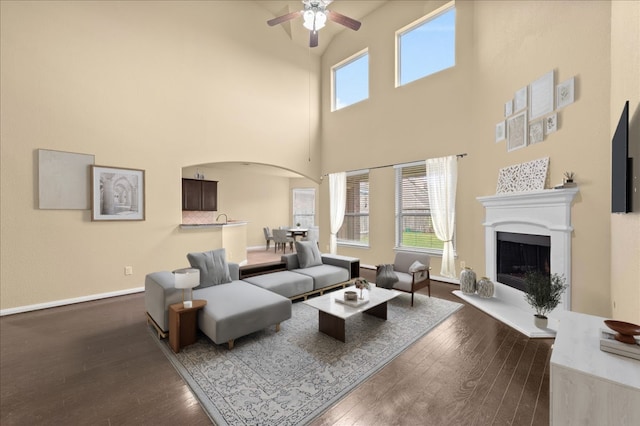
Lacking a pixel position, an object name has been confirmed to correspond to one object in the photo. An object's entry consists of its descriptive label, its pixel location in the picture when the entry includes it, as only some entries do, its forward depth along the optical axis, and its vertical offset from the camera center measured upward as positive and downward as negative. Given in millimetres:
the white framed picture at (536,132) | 3512 +1040
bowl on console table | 1506 -688
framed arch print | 4277 +292
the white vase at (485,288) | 4070 -1172
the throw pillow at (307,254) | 4699 -769
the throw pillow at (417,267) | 3939 -844
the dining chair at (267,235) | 9797 -869
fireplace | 3146 -492
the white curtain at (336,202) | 7117 +242
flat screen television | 1892 +313
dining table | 9242 -724
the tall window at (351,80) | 6828 +3459
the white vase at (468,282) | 4266 -1127
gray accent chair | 3953 -981
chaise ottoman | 2632 -1035
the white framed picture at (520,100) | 3725 +1556
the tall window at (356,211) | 6796 -4
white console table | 1260 -865
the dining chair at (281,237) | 8992 -867
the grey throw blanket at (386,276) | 4043 -996
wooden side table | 2664 -1144
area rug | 1923 -1391
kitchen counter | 5254 -289
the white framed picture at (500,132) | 4156 +1223
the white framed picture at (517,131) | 3748 +1138
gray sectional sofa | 2711 -1006
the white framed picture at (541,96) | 3366 +1474
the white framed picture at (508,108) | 3988 +1533
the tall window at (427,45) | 5301 +3461
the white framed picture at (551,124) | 3320 +1085
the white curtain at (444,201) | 5141 +189
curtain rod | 5026 +1033
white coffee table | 2900 -1082
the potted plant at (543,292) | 2951 -905
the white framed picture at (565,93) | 3127 +1388
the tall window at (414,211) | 5672 -6
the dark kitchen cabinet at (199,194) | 7363 +472
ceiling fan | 3825 +2803
